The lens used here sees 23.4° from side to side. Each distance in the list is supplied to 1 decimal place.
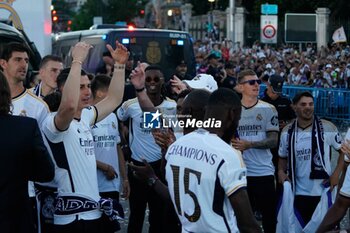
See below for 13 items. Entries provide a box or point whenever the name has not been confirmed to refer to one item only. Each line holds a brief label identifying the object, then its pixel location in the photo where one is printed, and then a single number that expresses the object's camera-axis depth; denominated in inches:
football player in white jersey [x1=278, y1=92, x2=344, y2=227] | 318.7
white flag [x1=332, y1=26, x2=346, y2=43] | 1293.1
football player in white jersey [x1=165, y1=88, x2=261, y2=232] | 181.6
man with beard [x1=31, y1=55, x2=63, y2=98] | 313.7
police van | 696.4
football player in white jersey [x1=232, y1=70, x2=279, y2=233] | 345.4
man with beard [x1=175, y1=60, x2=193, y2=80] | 535.8
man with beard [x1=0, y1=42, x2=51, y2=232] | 241.0
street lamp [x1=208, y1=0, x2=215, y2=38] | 2044.2
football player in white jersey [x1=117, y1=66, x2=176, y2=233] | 329.7
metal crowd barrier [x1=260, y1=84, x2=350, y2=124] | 839.7
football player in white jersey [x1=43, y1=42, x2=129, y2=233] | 228.8
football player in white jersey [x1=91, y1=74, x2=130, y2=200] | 301.6
